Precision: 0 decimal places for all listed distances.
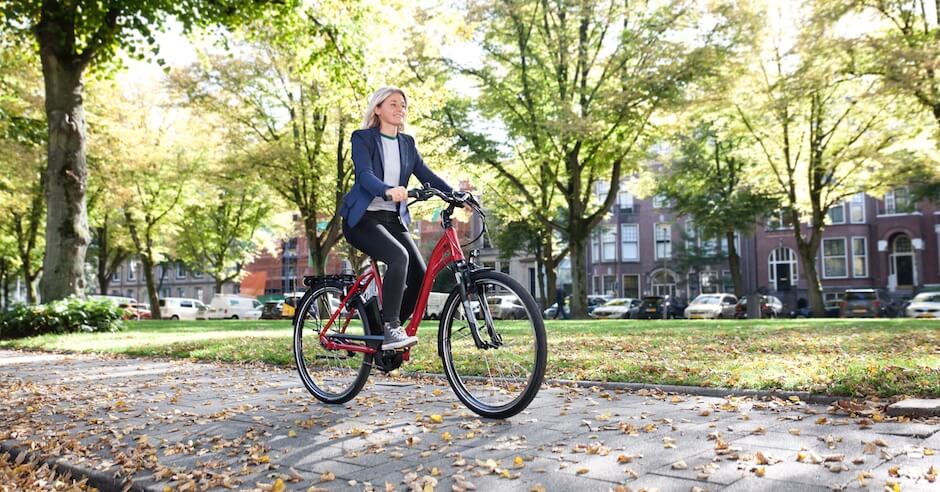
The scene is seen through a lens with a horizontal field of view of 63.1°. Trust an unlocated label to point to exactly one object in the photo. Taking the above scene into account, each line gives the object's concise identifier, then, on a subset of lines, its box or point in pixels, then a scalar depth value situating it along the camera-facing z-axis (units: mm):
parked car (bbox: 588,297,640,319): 37500
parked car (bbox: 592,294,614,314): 44578
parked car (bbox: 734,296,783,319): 35562
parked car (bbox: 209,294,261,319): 49062
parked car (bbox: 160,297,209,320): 48000
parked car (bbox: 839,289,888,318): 32156
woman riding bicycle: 4852
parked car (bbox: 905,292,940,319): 29570
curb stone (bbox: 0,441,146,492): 3455
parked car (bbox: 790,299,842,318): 33594
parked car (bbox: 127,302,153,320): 49534
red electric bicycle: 4359
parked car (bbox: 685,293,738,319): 35972
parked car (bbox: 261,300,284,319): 46156
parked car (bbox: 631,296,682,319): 37531
